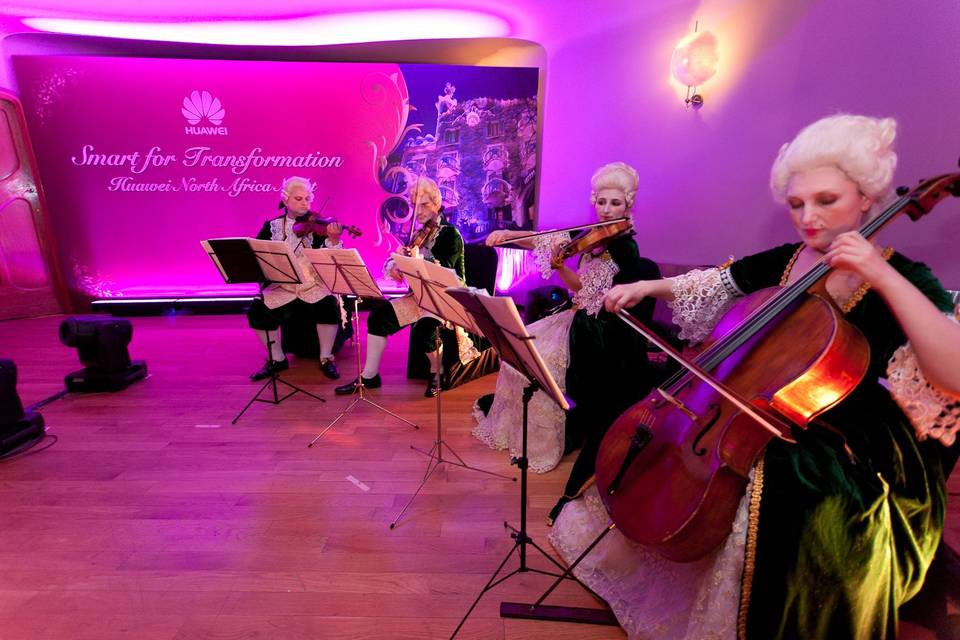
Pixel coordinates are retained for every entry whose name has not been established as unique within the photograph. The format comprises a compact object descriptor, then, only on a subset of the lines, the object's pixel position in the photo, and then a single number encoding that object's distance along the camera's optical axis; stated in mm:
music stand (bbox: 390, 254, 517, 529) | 2053
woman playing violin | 2564
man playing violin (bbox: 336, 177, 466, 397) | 3516
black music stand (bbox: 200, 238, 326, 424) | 3154
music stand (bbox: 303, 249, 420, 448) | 2777
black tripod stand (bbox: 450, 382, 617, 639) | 1697
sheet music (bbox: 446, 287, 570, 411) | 1329
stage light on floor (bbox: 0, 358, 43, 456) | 2695
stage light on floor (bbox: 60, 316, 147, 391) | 3561
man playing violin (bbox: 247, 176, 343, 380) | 3887
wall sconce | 3430
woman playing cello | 1139
